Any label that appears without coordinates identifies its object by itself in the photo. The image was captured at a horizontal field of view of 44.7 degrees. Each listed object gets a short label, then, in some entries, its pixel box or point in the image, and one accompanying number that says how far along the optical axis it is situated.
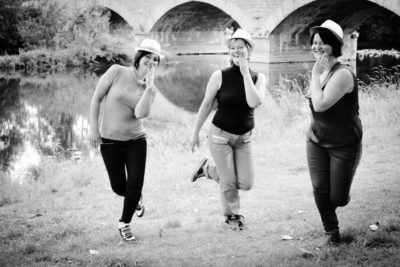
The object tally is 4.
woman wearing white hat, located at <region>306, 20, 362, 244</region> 2.88
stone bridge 20.42
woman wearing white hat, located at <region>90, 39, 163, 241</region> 3.40
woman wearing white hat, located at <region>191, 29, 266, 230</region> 3.49
